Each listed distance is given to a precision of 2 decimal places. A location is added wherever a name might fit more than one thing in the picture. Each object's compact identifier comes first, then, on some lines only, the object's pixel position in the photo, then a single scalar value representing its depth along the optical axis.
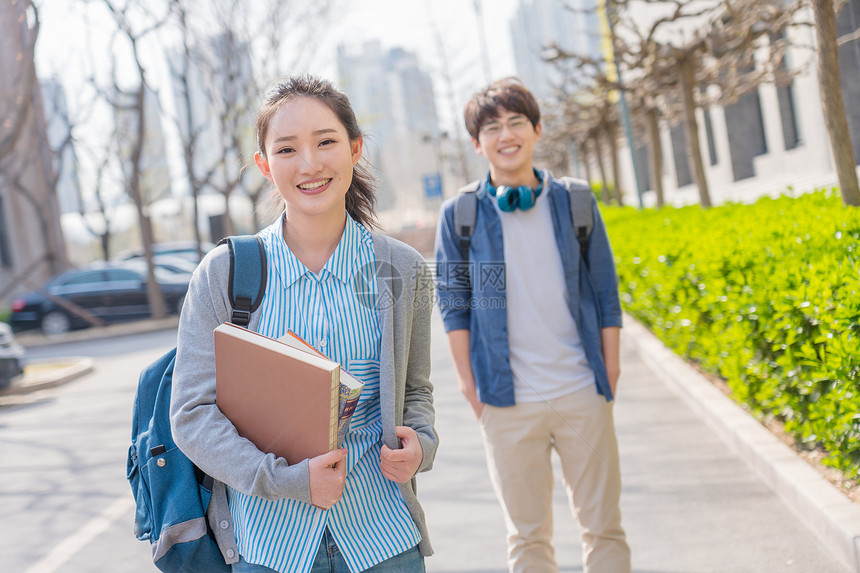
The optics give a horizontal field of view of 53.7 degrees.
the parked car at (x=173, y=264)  23.25
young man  3.12
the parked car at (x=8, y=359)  12.04
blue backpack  1.89
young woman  1.89
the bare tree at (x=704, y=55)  9.08
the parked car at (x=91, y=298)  22.50
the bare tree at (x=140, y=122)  18.14
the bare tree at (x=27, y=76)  11.44
